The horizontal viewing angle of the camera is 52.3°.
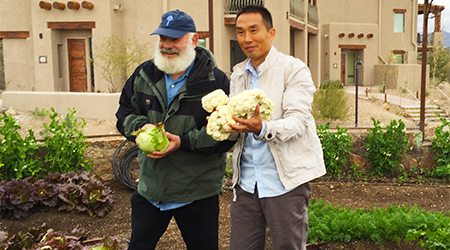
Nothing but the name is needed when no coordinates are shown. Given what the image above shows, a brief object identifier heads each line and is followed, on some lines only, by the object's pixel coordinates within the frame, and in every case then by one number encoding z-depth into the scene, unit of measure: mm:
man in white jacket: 2266
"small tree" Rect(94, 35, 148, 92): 12289
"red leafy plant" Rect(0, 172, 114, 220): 4414
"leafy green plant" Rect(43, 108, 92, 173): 5164
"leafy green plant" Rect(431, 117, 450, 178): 6027
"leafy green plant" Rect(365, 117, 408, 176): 6082
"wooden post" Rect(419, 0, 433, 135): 6203
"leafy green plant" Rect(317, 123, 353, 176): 6023
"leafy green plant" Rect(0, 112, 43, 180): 4918
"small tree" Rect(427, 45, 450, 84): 18969
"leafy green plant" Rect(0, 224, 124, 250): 3217
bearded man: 2559
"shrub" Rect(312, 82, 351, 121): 10477
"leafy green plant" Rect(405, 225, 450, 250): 3111
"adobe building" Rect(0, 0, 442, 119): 13281
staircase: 12988
